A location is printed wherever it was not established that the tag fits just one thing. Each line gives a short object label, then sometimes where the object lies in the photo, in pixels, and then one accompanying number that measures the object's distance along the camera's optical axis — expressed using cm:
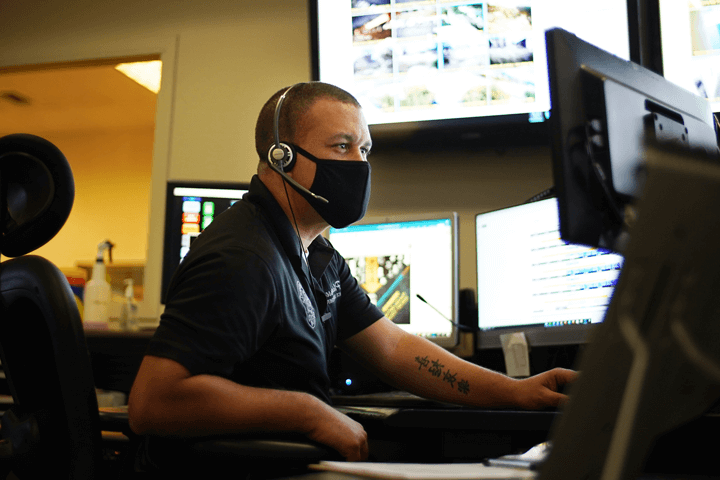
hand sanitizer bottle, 212
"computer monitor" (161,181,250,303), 184
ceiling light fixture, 379
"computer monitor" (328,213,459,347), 167
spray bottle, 217
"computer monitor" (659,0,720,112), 179
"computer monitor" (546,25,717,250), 87
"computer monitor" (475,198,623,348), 143
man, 85
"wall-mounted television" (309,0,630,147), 183
